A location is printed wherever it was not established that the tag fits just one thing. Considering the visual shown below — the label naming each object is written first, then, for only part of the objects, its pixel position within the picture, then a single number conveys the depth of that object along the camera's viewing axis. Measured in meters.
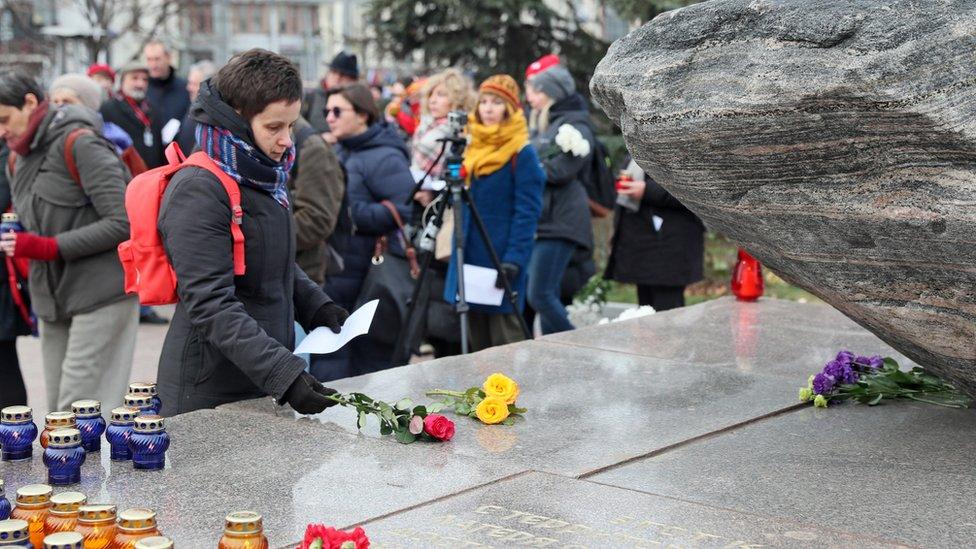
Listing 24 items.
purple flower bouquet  4.43
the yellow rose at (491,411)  4.05
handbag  6.85
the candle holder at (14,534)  2.46
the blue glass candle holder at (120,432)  3.43
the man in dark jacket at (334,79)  8.27
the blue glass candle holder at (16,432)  3.40
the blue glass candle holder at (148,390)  3.68
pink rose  3.75
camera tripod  6.50
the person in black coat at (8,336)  5.95
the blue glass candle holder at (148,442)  3.35
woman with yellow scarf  6.94
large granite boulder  3.15
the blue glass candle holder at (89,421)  3.49
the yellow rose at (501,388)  4.10
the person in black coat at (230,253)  3.69
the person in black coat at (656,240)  7.64
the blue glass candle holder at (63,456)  3.18
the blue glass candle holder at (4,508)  2.76
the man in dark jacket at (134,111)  10.15
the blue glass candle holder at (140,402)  3.62
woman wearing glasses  6.74
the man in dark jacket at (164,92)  10.55
